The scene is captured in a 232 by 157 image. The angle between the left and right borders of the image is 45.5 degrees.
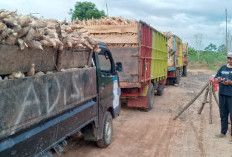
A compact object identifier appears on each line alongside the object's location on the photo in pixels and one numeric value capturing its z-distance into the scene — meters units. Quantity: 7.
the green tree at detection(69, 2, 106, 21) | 26.34
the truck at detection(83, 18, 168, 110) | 8.05
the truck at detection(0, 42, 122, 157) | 2.55
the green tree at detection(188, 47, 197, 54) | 50.75
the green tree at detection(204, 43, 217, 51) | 70.03
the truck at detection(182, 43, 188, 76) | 23.64
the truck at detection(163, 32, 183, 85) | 15.39
